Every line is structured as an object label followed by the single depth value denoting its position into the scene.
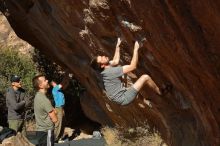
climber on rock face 5.82
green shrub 13.54
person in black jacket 7.71
